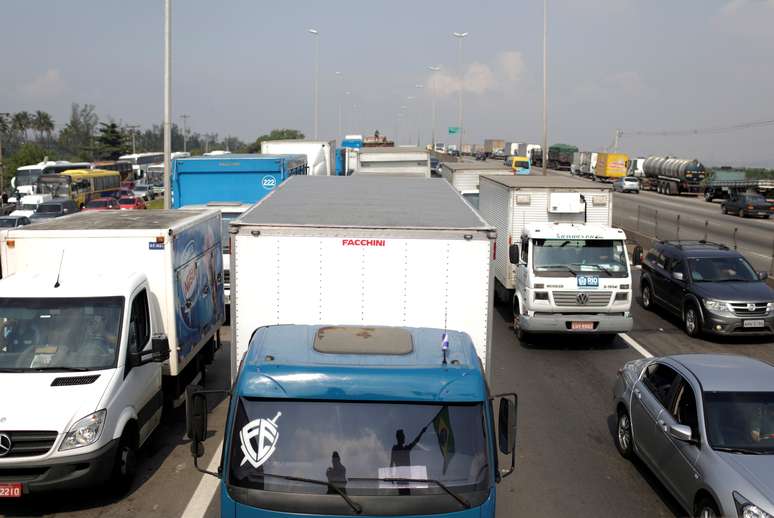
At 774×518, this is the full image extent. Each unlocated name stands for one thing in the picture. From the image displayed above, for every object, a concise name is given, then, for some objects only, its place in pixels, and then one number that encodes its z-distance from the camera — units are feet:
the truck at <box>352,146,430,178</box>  83.71
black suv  51.70
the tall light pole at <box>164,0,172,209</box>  65.36
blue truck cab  15.80
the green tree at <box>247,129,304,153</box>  318.65
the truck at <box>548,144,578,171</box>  312.29
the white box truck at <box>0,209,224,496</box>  24.43
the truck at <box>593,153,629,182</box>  240.53
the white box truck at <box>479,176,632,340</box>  49.14
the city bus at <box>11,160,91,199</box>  182.91
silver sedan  21.95
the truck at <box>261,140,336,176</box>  94.02
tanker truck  202.90
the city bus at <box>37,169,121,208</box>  165.78
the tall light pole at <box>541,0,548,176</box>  123.13
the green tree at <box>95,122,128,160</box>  405.39
